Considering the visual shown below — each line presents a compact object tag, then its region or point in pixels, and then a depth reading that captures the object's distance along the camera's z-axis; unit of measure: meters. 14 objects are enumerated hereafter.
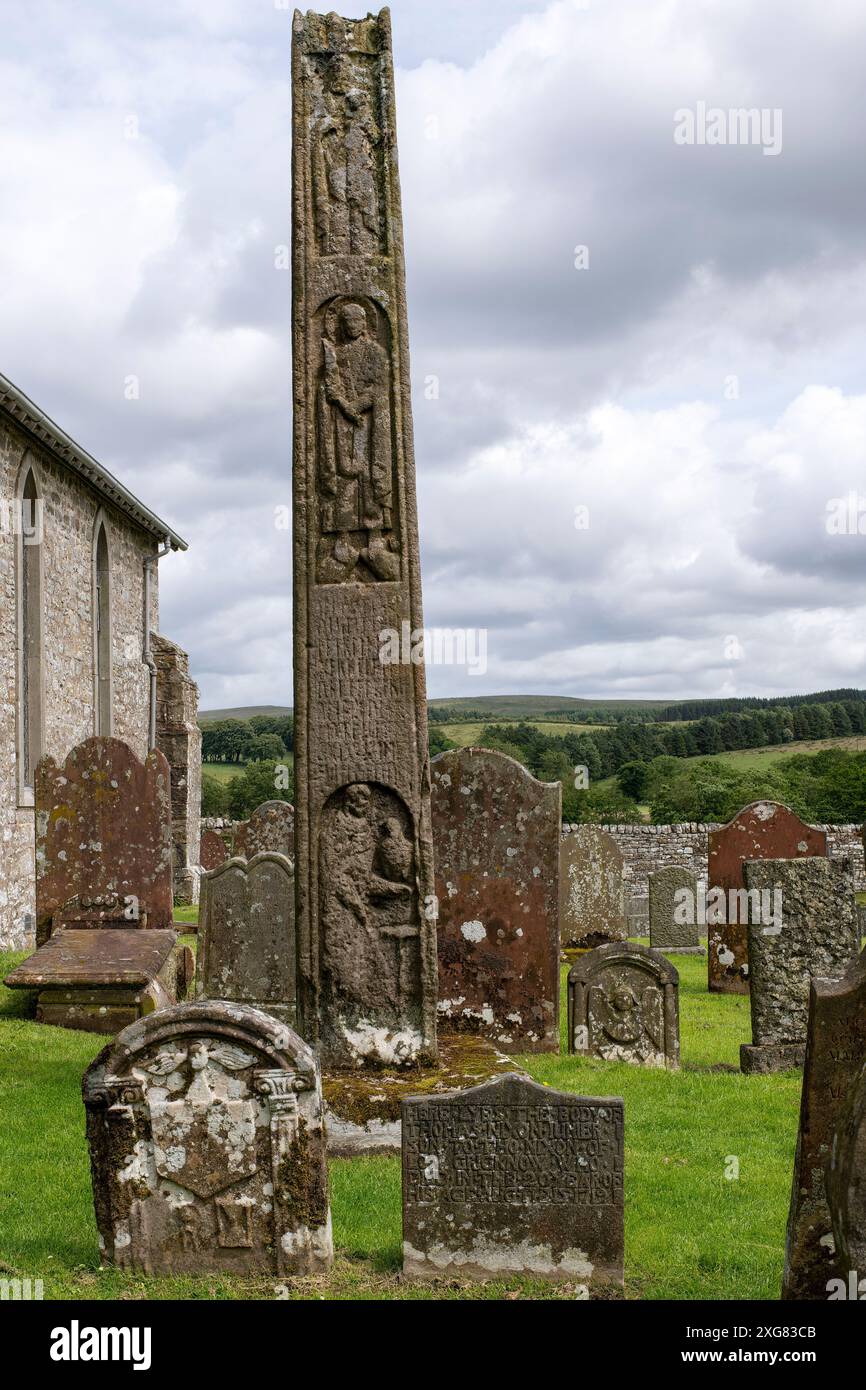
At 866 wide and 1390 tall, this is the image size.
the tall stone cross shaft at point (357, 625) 6.26
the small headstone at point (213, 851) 23.56
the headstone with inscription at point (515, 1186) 4.34
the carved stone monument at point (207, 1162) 4.24
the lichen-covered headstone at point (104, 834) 10.07
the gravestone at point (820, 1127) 3.69
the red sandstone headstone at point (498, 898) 8.89
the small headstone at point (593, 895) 16.06
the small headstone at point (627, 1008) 8.58
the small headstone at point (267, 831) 14.70
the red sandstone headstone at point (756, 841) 13.51
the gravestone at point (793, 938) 8.52
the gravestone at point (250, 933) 9.88
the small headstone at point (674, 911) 16.38
